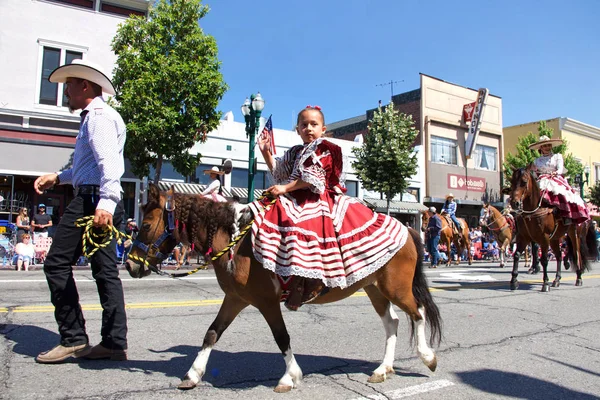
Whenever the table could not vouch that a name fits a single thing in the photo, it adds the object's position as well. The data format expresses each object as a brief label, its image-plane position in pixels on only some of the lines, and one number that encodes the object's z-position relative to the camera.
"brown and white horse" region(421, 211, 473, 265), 17.56
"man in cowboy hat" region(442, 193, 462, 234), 17.73
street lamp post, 14.95
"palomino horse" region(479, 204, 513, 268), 16.61
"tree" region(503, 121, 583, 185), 31.33
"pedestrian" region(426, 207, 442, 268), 16.64
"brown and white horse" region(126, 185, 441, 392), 3.26
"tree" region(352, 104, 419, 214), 23.22
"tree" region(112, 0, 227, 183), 16.28
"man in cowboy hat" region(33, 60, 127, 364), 3.63
